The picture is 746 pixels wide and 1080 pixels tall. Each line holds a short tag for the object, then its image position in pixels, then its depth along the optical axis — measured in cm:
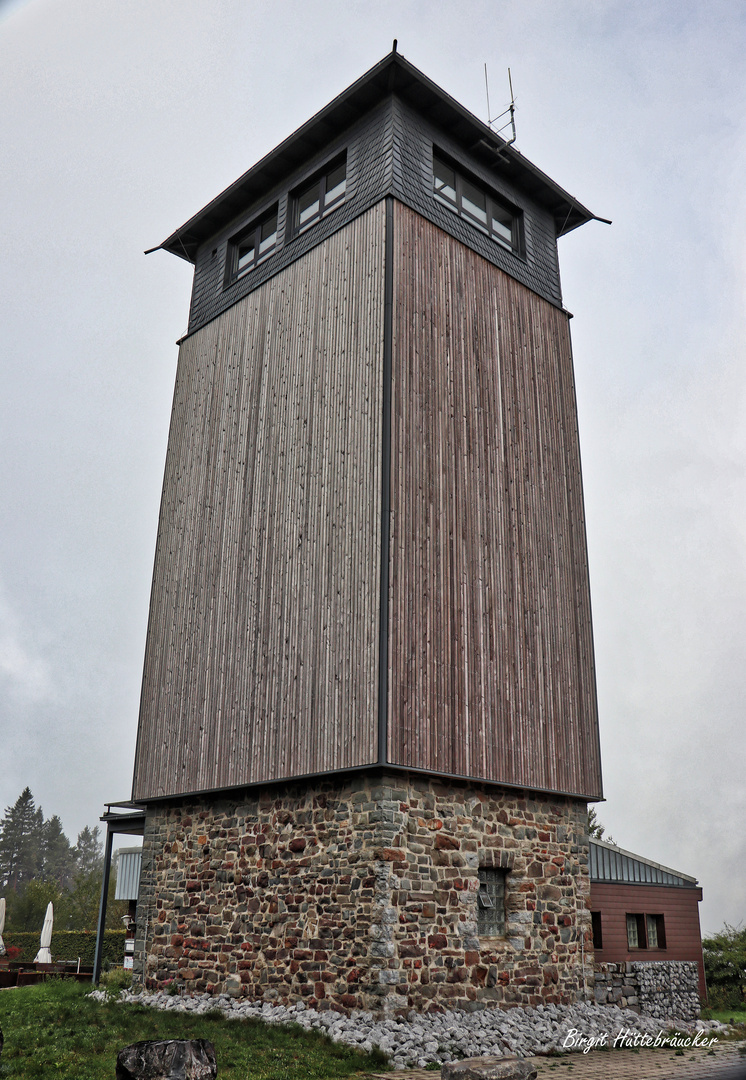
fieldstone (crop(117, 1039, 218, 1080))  739
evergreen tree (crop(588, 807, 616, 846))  3919
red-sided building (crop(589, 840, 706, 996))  1584
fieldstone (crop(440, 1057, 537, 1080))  791
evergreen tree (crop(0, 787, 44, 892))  8150
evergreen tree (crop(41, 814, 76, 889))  8306
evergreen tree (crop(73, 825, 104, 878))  9675
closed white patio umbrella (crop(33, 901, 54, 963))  2255
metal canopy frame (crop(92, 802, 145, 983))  1762
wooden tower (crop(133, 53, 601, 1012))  1262
